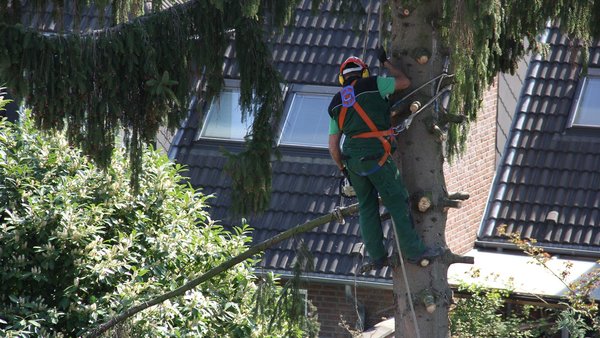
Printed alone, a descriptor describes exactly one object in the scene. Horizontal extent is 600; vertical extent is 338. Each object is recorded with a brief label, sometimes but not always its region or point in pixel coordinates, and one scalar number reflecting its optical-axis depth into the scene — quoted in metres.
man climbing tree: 15.08
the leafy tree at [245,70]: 15.26
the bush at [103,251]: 18.58
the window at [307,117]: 27.70
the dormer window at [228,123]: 28.33
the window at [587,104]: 28.45
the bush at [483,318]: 23.30
